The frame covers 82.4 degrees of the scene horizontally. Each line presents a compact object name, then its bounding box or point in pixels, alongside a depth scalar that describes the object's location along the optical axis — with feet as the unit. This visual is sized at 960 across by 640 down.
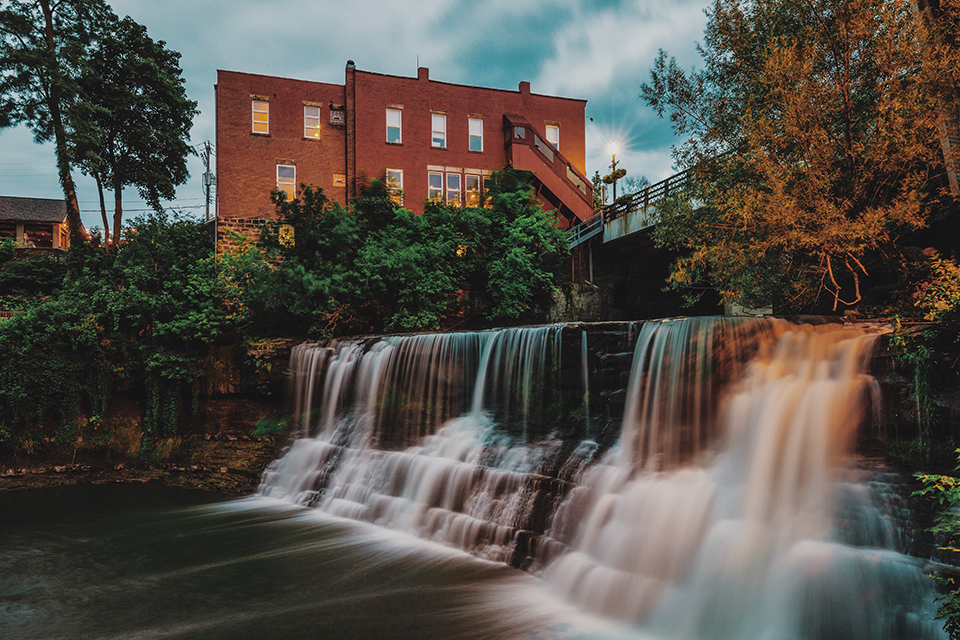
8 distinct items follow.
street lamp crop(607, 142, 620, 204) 91.97
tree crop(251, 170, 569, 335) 59.41
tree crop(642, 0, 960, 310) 33.40
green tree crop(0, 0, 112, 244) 76.59
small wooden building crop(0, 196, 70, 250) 122.31
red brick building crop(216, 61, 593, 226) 89.10
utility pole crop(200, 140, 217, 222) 122.59
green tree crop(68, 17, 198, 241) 93.20
